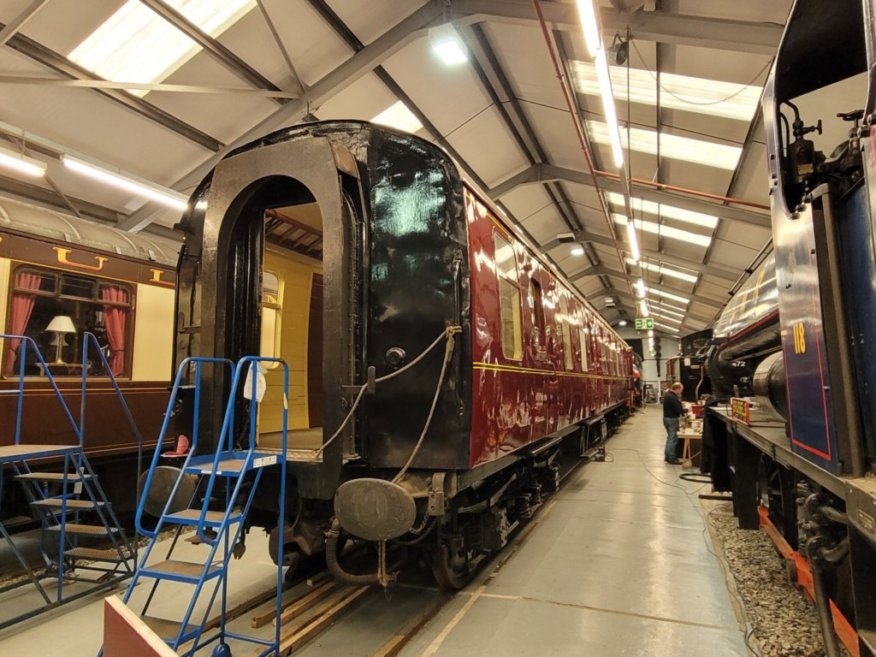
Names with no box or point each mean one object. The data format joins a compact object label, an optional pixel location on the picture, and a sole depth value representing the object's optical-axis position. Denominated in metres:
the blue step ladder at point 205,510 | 2.55
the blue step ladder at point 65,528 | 3.79
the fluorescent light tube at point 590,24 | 4.52
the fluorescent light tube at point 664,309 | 27.73
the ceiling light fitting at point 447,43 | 7.08
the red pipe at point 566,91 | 5.49
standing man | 10.29
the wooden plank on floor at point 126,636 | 1.43
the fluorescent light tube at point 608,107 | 5.59
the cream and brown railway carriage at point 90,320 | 5.02
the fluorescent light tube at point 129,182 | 6.84
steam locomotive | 2.06
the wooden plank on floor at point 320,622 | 3.14
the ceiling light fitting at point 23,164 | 6.57
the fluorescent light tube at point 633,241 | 11.57
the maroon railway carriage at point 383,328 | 3.33
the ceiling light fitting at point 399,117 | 9.77
